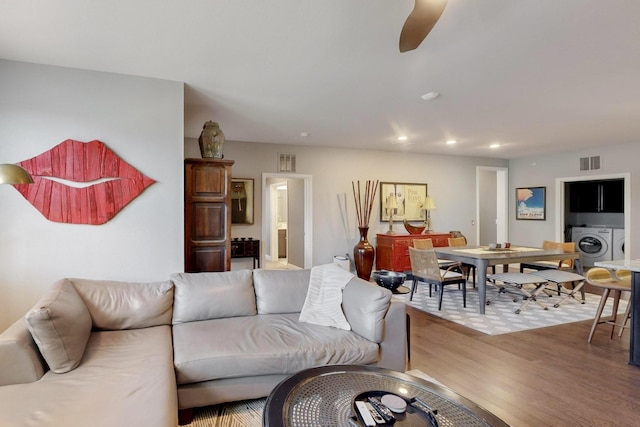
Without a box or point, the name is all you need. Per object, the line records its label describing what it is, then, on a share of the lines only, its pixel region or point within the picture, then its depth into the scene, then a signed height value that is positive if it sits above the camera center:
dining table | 4.38 -0.55
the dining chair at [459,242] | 6.24 -0.49
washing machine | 7.30 -0.60
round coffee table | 1.33 -0.76
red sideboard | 6.67 -0.67
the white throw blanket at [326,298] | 2.67 -0.66
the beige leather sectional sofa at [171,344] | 1.61 -0.82
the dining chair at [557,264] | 5.33 -0.77
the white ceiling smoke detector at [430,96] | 3.67 +1.24
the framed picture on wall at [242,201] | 6.34 +0.25
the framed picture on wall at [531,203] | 7.82 +0.26
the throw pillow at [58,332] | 1.85 -0.63
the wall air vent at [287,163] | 6.65 +0.98
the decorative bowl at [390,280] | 2.96 -0.54
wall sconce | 2.07 +0.24
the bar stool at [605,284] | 3.35 -0.66
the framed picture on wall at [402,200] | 7.34 +0.31
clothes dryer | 7.00 -0.57
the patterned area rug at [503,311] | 4.01 -1.22
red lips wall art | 2.98 +0.28
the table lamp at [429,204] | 7.33 +0.22
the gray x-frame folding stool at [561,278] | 4.52 -0.81
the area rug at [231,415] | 2.13 -1.24
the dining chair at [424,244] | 5.79 -0.48
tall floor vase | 6.60 -0.78
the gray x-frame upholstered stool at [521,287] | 4.50 -0.99
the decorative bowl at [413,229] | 7.09 -0.28
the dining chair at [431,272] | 4.59 -0.77
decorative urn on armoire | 3.81 +0.79
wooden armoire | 3.67 +0.00
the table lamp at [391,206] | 7.20 +0.18
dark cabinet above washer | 7.72 +0.41
